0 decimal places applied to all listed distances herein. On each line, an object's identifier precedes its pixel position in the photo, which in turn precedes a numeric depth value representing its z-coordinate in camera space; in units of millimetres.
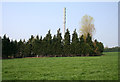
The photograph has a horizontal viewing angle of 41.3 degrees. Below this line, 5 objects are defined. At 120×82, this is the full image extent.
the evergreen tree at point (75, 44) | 38062
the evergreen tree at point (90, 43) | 39281
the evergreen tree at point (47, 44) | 37281
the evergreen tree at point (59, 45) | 37500
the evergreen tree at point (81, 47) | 38188
